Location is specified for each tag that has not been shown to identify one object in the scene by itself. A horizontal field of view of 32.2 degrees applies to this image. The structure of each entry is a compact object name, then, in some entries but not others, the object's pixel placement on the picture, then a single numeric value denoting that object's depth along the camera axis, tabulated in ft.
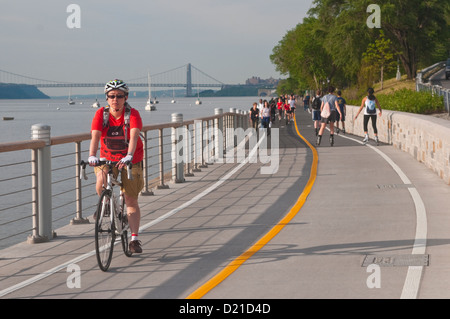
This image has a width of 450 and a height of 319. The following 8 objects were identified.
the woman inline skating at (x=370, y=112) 86.22
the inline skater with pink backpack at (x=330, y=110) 86.38
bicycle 26.12
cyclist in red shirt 27.66
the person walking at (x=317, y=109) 99.71
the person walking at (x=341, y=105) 94.71
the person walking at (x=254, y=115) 133.84
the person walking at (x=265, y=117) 125.90
